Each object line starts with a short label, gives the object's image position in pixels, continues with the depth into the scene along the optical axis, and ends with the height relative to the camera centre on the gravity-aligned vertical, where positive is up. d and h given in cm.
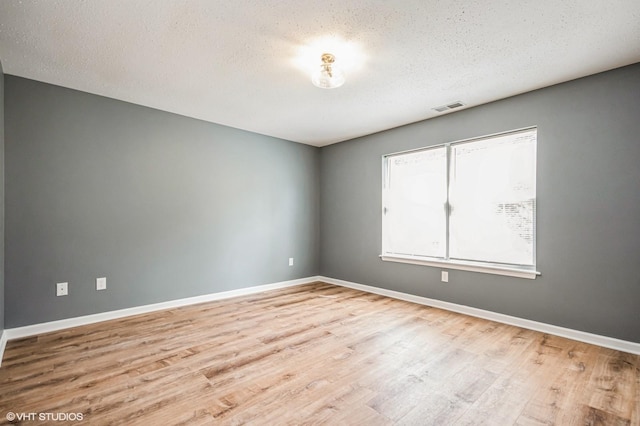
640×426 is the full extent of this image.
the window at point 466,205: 322 +8
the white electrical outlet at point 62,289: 303 -79
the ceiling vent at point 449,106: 345 +125
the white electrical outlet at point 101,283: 325 -79
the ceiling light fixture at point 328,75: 247 +116
